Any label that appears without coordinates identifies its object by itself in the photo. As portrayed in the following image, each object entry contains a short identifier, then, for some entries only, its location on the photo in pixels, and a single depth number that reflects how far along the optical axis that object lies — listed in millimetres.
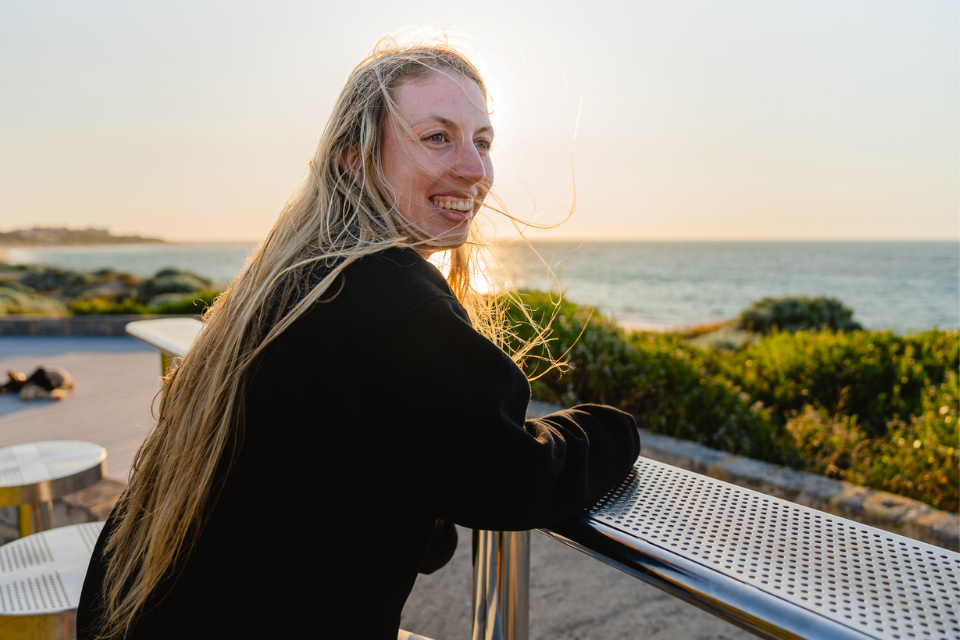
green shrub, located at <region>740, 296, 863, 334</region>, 13555
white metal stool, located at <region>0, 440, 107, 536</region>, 2055
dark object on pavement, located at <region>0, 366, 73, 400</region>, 6228
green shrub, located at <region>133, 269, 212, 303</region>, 18719
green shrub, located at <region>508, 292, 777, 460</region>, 3865
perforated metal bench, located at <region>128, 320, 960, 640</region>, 671
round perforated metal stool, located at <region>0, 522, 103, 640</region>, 1394
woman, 900
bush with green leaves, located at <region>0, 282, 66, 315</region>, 13277
